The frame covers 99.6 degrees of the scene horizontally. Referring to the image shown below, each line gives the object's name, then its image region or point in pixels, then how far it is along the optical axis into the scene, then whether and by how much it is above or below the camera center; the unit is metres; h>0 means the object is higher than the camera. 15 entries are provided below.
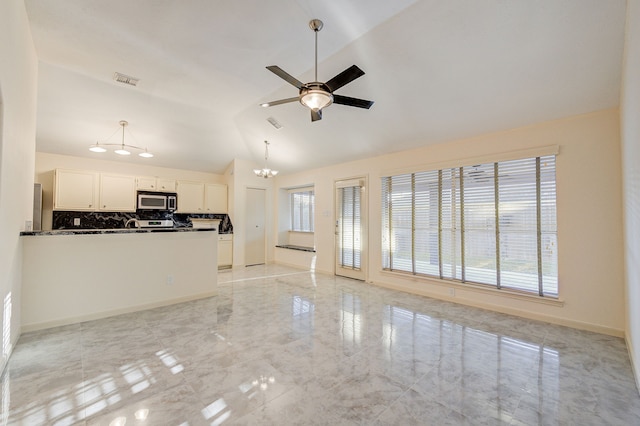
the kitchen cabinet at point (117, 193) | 5.88 +0.55
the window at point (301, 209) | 7.62 +0.27
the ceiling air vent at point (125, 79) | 3.84 +2.03
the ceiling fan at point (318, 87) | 2.53 +1.26
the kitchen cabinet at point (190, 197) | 6.85 +0.54
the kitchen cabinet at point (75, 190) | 5.39 +0.57
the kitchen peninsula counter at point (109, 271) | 3.14 -0.73
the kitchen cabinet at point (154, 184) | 6.32 +0.81
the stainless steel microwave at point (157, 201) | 6.17 +0.39
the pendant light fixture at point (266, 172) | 5.99 +1.03
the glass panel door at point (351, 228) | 5.60 -0.22
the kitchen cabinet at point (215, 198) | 7.21 +0.54
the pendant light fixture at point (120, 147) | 4.34 +1.45
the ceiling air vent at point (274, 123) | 5.18 +1.87
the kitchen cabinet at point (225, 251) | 6.81 -0.84
